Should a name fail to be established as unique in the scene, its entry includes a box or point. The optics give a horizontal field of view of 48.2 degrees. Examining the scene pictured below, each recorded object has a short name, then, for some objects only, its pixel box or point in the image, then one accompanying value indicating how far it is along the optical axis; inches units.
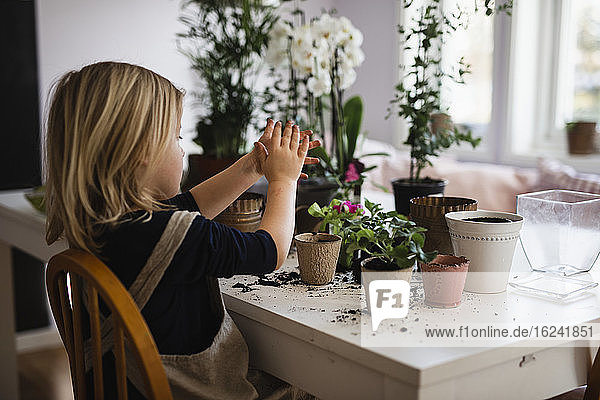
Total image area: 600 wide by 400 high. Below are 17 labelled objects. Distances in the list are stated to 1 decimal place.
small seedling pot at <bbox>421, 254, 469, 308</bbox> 42.0
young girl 41.6
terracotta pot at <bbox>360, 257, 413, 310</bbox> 41.9
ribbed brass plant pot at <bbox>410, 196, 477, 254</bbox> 49.6
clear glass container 46.6
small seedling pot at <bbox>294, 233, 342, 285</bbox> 48.0
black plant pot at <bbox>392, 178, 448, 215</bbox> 60.7
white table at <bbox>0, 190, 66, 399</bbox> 77.5
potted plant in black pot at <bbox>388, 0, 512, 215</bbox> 58.9
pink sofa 102.4
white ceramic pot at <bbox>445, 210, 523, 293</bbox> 44.6
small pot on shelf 124.0
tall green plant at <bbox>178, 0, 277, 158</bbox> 76.1
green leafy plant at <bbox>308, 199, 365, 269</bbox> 49.7
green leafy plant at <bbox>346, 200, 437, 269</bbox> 42.7
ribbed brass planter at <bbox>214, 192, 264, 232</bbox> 54.9
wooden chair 38.0
